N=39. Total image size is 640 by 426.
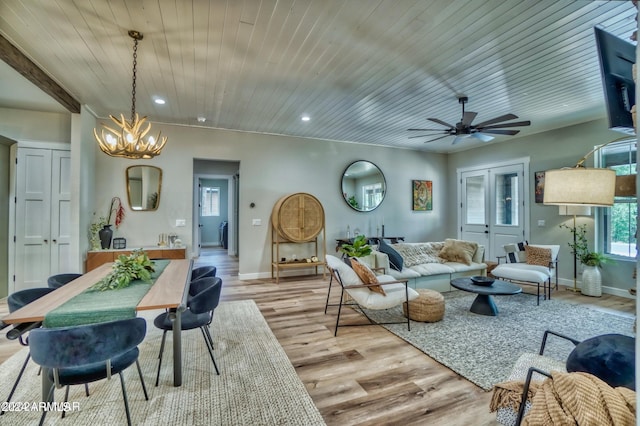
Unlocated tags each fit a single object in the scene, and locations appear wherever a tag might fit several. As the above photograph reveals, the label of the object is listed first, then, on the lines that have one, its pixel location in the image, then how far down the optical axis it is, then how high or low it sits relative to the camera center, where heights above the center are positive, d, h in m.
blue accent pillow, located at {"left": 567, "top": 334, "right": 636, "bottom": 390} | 1.41 -0.73
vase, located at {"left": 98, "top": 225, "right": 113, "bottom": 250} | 4.64 -0.36
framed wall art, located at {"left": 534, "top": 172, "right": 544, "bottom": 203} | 5.59 +0.59
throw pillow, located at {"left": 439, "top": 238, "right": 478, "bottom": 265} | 4.88 -0.61
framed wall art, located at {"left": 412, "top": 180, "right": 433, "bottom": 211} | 7.39 +0.52
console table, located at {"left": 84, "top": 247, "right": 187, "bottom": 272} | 4.43 -0.65
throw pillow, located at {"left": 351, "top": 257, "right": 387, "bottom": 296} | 3.27 -0.69
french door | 6.08 +0.22
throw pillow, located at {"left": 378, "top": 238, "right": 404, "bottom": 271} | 4.42 -0.64
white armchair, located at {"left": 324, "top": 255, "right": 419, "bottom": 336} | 3.20 -0.88
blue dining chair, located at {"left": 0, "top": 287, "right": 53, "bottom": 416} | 1.64 -0.66
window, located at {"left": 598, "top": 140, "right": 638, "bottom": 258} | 4.54 +0.02
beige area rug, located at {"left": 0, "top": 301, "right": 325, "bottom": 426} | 1.89 -1.32
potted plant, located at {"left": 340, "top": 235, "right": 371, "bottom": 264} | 4.29 -0.52
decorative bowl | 3.78 -0.86
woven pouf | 3.46 -1.10
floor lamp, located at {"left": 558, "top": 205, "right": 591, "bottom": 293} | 4.78 +0.05
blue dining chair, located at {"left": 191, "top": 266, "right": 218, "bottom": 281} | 3.27 -0.67
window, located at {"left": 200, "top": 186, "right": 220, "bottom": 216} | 11.05 +0.50
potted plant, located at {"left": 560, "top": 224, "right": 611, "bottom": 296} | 4.63 -0.87
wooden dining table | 1.71 -0.60
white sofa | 4.40 -0.81
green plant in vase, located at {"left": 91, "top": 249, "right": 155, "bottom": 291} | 2.31 -0.51
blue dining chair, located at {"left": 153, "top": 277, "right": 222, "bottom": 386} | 2.34 -0.91
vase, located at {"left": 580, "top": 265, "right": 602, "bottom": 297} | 4.62 -1.05
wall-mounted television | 1.29 +0.62
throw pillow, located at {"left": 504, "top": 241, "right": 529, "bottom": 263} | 4.98 -0.64
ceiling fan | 3.72 +1.20
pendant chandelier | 2.79 +0.70
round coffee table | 3.55 -0.93
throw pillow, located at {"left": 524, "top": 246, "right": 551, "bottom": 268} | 4.70 -0.65
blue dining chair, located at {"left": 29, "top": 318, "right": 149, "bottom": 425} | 1.48 -0.72
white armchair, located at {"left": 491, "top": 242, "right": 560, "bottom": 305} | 4.34 -0.80
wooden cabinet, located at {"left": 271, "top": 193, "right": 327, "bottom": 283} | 5.67 -0.21
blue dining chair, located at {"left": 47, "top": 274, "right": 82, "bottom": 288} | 2.75 -0.65
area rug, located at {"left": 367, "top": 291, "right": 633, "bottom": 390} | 2.58 -1.29
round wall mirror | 6.67 +0.69
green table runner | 1.72 -0.59
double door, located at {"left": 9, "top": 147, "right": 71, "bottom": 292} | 4.49 -0.04
